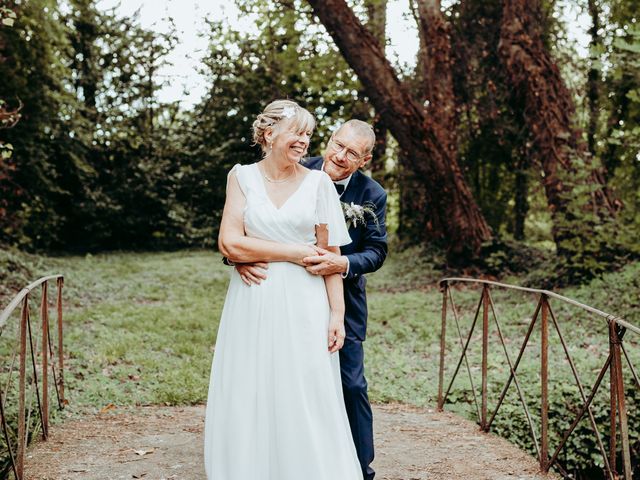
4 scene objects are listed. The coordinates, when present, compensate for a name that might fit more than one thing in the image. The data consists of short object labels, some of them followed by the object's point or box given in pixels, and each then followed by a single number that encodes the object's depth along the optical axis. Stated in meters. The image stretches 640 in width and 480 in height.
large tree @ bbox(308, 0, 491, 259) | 11.25
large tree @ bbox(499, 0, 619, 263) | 10.00
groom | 3.29
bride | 2.91
